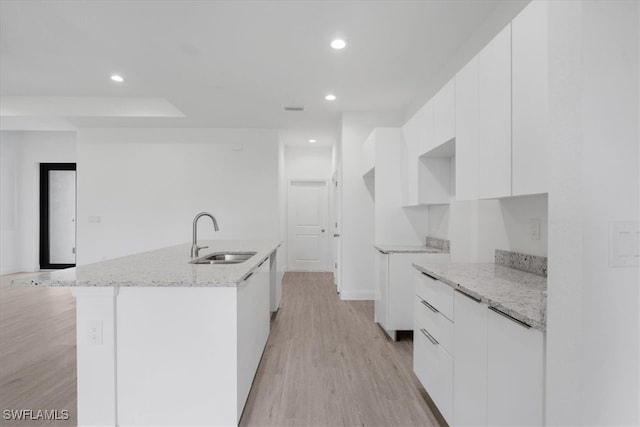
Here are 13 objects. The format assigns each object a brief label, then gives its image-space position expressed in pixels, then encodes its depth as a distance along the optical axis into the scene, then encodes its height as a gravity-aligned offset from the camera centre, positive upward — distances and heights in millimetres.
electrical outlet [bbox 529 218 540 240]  1793 -92
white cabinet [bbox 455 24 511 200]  1533 +475
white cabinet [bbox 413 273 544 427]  1043 -613
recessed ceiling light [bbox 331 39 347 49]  2824 +1494
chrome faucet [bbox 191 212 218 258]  2402 -266
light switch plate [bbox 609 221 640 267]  811 -79
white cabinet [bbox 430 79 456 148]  2154 +695
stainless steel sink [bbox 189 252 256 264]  2720 -400
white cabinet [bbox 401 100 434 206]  2666 +594
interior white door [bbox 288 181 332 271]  6980 -292
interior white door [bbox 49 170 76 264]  6660 -127
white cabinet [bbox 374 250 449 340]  3031 -747
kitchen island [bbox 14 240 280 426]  1534 -665
